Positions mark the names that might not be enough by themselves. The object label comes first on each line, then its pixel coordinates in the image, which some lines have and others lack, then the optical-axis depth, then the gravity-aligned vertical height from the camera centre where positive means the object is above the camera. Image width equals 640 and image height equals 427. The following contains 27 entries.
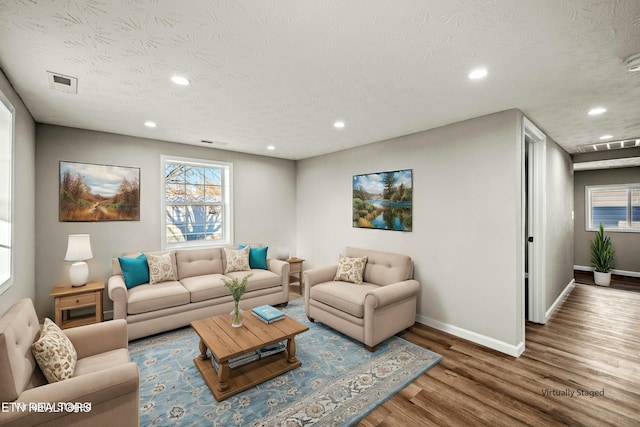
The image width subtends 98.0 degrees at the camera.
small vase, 2.66 -1.02
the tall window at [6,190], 2.19 +0.20
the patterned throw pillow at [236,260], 4.31 -0.72
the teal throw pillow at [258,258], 4.54 -0.73
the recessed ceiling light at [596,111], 2.79 +1.06
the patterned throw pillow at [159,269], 3.64 -0.72
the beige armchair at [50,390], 1.34 -0.92
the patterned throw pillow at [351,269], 3.76 -0.77
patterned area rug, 2.00 -1.45
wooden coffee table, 2.24 -1.10
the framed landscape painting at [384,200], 3.82 +0.20
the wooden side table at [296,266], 5.27 -0.99
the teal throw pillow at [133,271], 3.48 -0.73
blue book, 2.77 -1.02
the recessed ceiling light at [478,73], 2.05 +1.06
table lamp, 3.24 -0.48
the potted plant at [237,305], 2.67 -0.89
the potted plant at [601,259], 5.32 -0.89
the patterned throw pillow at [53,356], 1.65 -0.87
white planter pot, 5.30 -1.26
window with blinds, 6.00 +0.15
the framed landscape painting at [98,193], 3.52 +0.29
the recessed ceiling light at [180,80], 2.22 +1.09
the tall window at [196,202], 4.45 +0.20
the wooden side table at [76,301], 3.09 -1.00
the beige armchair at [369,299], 2.93 -0.97
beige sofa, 3.12 -0.99
